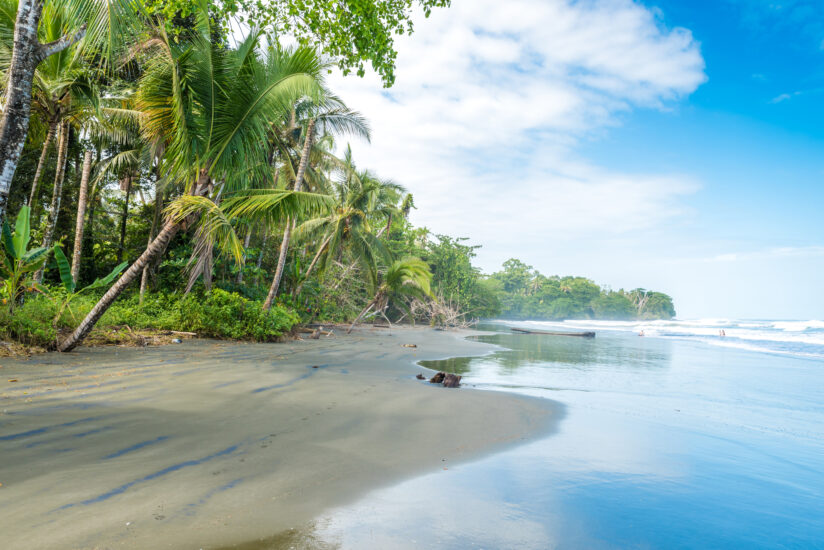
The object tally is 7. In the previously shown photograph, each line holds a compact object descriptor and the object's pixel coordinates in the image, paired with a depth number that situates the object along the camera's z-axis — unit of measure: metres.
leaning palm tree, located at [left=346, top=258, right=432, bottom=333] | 19.61
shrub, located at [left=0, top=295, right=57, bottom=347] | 6.05
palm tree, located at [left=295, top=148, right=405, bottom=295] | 17.45
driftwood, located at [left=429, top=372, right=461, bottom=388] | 6.38
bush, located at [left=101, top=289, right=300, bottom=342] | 9.48
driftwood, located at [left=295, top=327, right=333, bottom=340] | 13.33
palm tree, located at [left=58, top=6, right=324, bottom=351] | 6.73
